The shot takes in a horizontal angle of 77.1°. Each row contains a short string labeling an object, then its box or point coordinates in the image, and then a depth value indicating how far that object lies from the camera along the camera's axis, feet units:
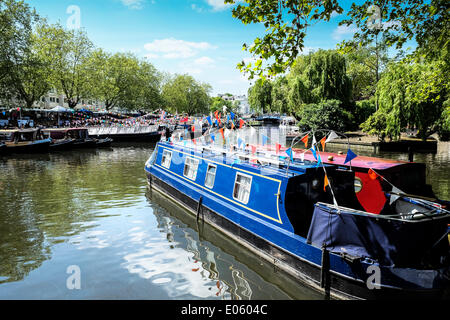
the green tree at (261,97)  185.53
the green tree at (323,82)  126.21
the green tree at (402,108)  77.56
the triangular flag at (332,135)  21.02
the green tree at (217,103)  437.17
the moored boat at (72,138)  102.32
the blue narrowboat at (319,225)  16.12
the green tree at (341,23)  20.49
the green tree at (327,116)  118.83
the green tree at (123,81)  157.99
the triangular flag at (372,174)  22.96
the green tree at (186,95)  236.22
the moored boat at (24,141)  91.30
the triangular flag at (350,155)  20.18
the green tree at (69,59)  134.92
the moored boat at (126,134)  138.51
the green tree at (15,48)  95.96
